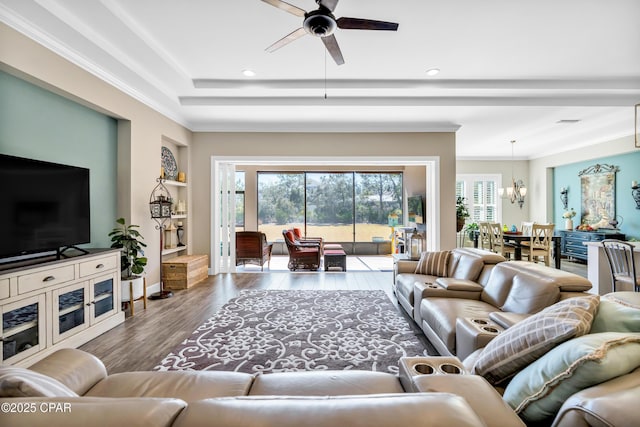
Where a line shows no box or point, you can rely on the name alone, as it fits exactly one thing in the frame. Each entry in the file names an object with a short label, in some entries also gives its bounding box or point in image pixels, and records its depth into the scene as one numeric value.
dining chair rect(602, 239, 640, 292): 3.53
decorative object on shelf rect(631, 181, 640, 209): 5.94
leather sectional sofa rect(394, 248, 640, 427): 0.89
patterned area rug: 2.42
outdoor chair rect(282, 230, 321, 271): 6.34
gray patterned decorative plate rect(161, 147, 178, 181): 5.05
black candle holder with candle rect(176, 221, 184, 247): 5.41
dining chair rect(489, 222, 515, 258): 6.59
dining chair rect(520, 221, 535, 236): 7.33
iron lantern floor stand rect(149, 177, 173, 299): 4.27
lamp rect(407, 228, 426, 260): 4.45
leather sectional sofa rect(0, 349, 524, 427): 0.61
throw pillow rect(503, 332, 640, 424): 0.93
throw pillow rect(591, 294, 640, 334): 1.22
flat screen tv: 2.30
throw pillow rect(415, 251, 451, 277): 3.70
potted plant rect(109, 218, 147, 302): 3.52
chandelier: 7.56
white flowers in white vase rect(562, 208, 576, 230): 7.35
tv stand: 2.17
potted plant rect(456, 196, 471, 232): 5.96
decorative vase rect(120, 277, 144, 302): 3.50
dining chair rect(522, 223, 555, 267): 5.96
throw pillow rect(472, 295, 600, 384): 1.18
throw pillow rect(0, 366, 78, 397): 0.79
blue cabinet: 6.24
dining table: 6.00
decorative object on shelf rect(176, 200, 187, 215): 5.26
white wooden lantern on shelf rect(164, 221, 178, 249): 5.01
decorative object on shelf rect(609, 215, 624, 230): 6.39
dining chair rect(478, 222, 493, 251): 6.92
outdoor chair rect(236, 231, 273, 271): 6.32
